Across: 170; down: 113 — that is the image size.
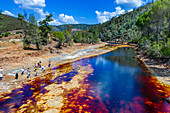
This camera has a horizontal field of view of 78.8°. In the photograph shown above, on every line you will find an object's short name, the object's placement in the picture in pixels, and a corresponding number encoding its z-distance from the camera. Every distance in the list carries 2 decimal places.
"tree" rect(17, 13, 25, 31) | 67.84
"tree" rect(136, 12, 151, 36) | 48.89
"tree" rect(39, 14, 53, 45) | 72.75
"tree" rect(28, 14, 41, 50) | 53.99
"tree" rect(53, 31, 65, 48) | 71.49
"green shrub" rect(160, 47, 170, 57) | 32.96
